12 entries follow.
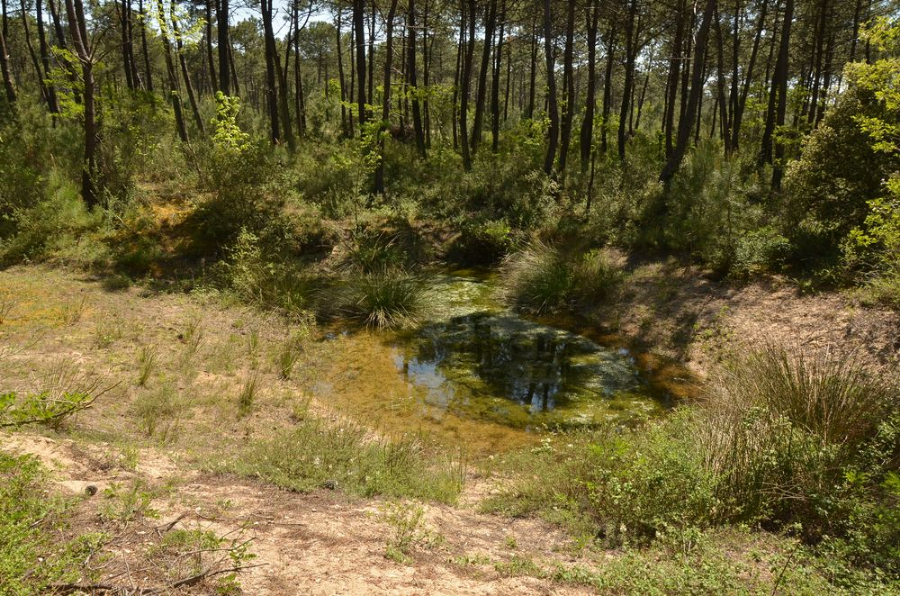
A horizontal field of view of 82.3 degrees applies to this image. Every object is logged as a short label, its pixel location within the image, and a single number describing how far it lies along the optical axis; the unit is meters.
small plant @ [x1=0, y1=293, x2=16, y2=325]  7.52
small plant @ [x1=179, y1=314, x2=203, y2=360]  7.92
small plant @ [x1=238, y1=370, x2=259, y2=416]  6.70
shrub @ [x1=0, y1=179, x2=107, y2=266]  10.33
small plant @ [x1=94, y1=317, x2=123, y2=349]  7.47
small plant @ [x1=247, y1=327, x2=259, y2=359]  8.39
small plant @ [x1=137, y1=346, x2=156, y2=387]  6.70
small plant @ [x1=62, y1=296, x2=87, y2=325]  7.87
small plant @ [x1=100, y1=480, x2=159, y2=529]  3.41
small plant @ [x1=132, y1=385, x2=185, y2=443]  5.66
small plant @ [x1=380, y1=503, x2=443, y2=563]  3.69
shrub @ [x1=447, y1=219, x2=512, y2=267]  15.00
